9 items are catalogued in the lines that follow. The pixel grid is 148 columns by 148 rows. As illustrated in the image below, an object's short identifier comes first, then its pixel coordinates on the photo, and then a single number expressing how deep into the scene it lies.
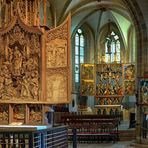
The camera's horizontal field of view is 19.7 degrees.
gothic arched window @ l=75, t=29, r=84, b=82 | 34.50
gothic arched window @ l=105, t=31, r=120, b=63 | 35.88
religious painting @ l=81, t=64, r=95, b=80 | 29.95
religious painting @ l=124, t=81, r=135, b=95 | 28.72
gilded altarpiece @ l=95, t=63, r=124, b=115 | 30.31
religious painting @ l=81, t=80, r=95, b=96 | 29.84
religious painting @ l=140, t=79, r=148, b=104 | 16.48
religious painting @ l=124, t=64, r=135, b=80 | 28.39
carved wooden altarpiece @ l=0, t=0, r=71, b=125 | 10.36
